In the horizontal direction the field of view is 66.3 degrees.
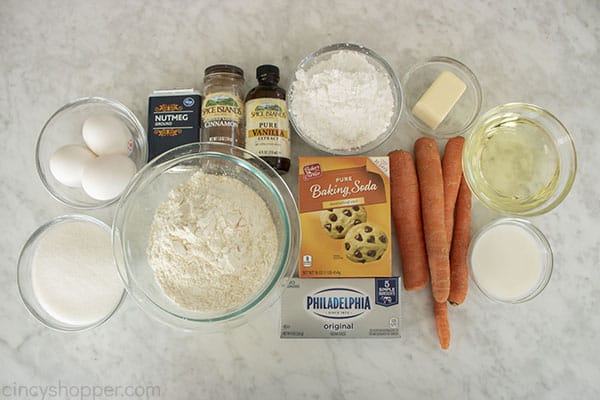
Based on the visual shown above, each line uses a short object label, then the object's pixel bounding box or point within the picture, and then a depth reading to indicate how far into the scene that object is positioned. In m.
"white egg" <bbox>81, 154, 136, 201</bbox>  1.09
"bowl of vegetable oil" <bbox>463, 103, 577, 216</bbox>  1.10
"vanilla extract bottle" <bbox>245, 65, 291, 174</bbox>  1.10
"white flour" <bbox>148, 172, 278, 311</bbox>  0.97
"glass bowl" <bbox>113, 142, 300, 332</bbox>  1.03
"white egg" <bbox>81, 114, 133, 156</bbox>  1.12
